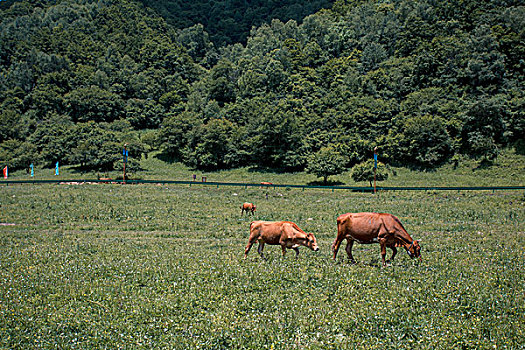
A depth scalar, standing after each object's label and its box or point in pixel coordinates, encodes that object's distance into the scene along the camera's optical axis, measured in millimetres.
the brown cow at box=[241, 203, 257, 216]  33662
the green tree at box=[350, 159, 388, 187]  64688
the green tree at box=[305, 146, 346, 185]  68500
